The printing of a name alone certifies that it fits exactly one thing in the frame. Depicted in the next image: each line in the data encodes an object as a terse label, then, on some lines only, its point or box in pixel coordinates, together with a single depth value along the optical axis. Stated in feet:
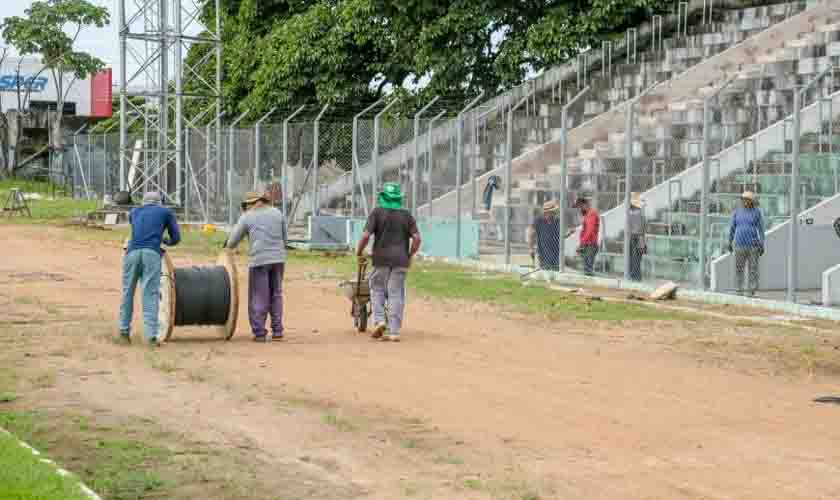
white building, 268.00
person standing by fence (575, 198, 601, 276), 89.92
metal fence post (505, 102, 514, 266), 95.68
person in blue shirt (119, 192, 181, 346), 56.65
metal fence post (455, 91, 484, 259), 103.65
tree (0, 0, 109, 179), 236.43
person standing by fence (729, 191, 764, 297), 77.92
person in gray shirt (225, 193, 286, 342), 58.65
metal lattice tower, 146.20
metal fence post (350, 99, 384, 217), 115.63
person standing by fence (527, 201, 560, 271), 94.43
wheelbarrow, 62.13
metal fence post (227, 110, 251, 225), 134.82
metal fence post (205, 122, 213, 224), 141.59
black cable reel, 56.56
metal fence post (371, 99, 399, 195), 111.24
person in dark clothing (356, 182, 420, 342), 59.31
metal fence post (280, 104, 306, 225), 122.12
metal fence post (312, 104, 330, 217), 117.08
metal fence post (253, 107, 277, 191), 128.77
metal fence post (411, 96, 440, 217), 105.81
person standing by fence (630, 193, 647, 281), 86.99
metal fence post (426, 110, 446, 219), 107.04
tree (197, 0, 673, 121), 136.46
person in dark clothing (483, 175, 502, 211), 112.37
